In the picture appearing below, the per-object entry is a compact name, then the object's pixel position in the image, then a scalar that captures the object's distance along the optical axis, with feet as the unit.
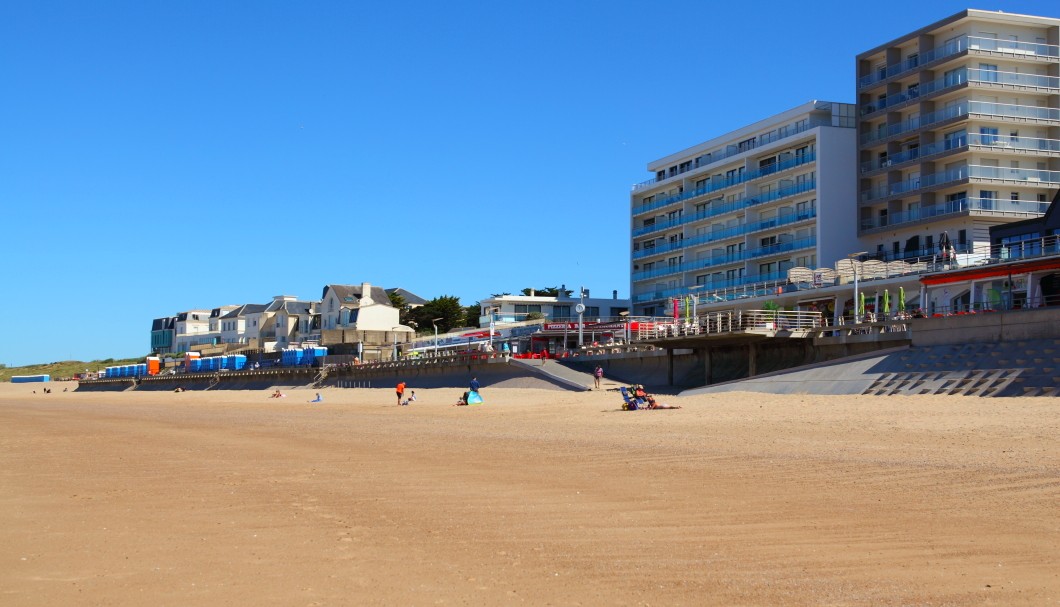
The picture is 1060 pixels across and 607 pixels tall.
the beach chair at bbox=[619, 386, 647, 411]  112.06
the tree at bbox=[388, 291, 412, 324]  419.21
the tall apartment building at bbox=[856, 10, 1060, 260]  208.74
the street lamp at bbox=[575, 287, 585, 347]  218.79
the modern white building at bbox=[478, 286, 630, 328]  351.67
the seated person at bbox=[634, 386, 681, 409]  112.16
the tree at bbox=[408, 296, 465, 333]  404.98
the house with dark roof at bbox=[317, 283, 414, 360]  378.73
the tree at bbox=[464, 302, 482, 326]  419.33
